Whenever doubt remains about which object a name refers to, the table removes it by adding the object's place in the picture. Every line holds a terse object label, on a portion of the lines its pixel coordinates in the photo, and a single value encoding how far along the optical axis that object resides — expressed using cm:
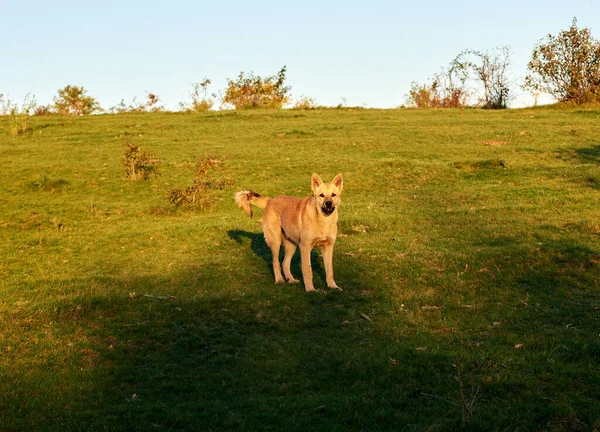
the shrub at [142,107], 4581
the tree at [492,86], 4803
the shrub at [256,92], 5006
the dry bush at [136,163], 2408
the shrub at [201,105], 4594
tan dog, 1149
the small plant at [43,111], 4600
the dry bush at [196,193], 2045
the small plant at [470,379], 655
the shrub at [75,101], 5709
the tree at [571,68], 4303
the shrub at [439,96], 5044
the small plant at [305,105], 4458
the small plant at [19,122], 3446
